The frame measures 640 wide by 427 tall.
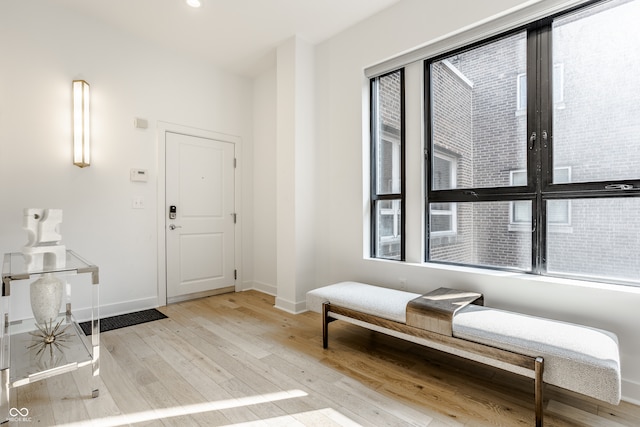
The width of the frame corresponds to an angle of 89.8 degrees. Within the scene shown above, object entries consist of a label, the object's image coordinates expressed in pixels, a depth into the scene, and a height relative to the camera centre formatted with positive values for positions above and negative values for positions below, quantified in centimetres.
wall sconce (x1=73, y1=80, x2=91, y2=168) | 295 +85
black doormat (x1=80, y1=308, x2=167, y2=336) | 293 -104
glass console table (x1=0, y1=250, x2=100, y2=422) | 172 -86
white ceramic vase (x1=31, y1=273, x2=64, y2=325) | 199 -52
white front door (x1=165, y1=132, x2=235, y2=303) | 370 -4
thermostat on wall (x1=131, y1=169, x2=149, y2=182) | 339 +41
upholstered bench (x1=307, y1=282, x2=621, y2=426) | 149 -70
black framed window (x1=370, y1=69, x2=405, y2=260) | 300 +45
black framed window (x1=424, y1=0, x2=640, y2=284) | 196 +46
